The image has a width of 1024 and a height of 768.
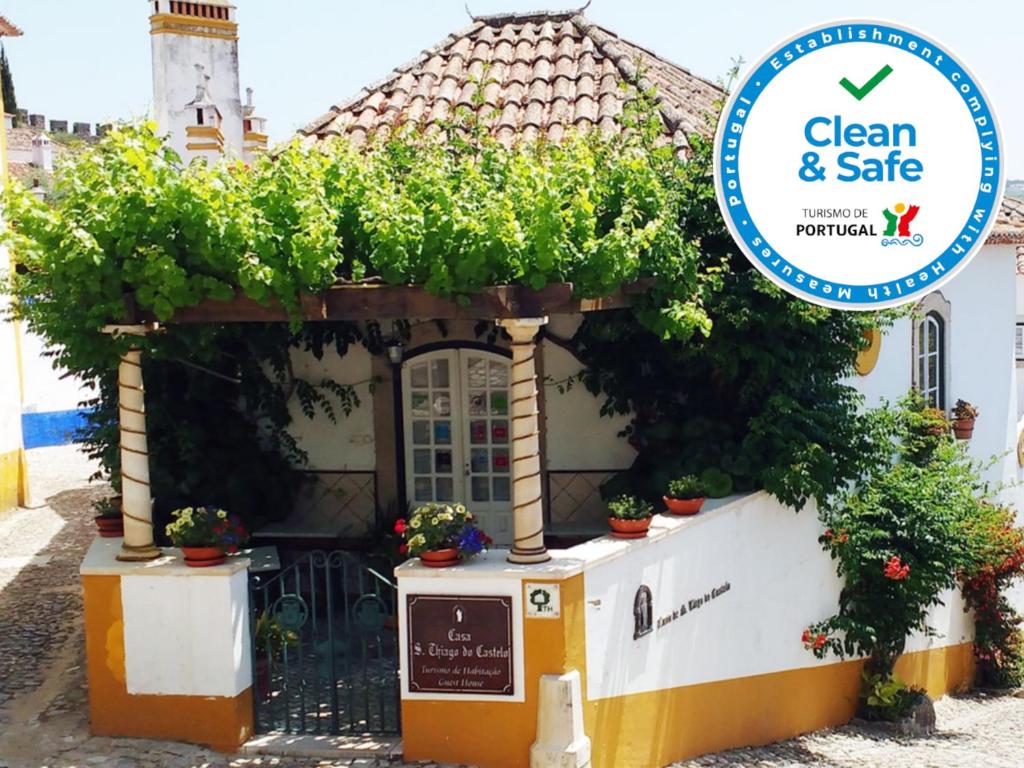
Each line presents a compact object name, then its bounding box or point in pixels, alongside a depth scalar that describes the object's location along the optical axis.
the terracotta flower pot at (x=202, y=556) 8.38
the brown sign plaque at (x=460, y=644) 7.93
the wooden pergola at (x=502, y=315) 7.96
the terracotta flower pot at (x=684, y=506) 9.42
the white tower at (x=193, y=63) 20.45
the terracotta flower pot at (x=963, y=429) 14.34
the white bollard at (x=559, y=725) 7.77
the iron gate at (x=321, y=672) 8.53
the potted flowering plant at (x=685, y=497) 9.44
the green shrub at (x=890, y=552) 11.20
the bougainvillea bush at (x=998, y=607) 13.54
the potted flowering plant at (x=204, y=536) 8.37
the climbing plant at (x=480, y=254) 7.66
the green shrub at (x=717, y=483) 9.98
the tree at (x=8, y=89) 49.31
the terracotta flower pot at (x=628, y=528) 8.61
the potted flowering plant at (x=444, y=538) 8.03
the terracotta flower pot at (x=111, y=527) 9.32
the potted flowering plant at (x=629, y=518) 8.61
